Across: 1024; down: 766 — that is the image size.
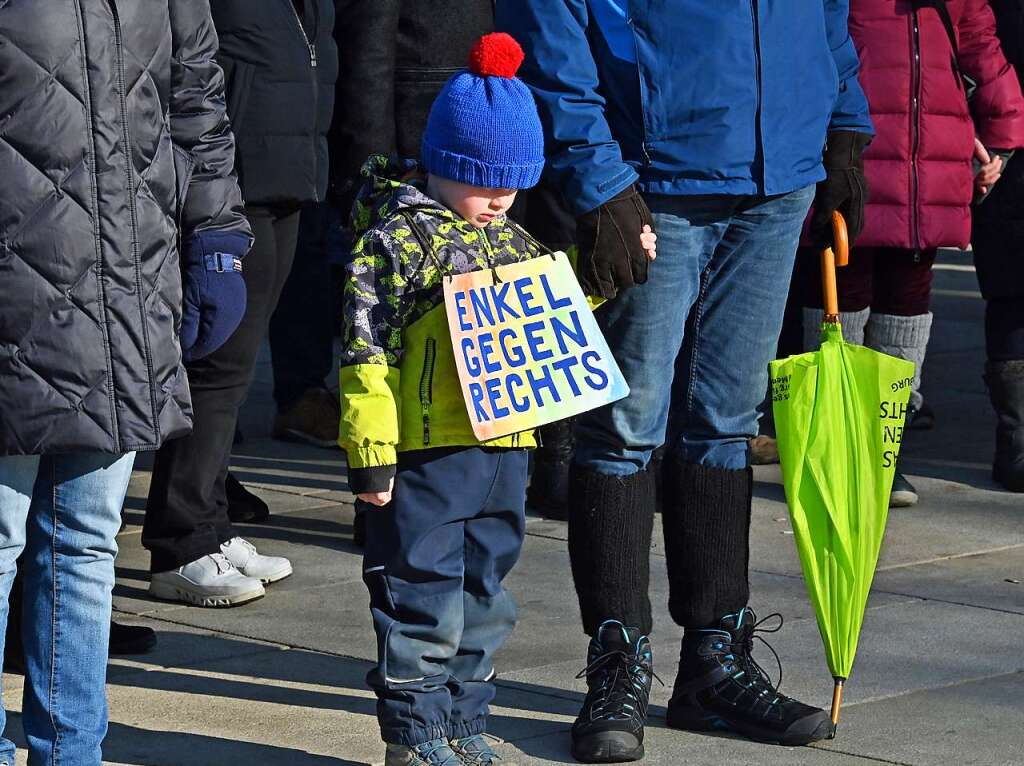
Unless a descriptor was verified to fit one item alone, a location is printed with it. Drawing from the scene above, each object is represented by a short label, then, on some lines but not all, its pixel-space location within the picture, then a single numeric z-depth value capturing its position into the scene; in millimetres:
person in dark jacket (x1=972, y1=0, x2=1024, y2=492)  13336
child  7402
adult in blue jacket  7746
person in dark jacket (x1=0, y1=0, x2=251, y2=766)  6340
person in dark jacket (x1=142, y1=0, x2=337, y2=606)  10406
